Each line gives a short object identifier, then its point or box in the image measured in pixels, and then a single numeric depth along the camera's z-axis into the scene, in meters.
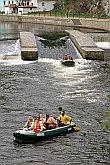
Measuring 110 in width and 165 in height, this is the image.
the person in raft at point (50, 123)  27.96
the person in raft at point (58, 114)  29.85
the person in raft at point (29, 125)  27.47
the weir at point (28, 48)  53.44
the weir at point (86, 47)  54.41
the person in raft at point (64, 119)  28.91
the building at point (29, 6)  136.50
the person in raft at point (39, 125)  27.33
